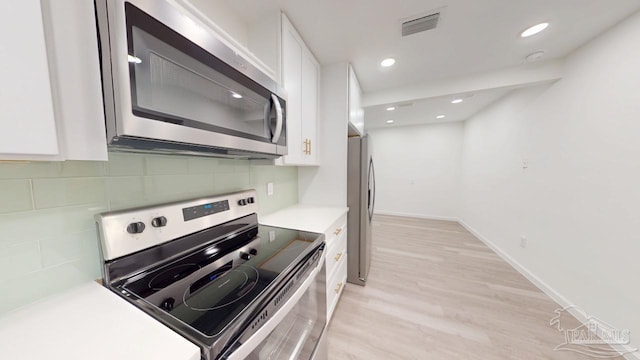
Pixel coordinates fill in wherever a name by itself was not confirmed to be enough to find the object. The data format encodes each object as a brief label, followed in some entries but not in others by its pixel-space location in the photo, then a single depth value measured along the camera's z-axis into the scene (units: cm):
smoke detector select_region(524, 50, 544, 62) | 188
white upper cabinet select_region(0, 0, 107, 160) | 39
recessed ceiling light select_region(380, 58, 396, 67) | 203
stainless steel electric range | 55
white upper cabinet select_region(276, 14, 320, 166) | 146
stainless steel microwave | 52
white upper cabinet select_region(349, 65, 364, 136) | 219
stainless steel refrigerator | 211
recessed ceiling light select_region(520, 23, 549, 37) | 153
